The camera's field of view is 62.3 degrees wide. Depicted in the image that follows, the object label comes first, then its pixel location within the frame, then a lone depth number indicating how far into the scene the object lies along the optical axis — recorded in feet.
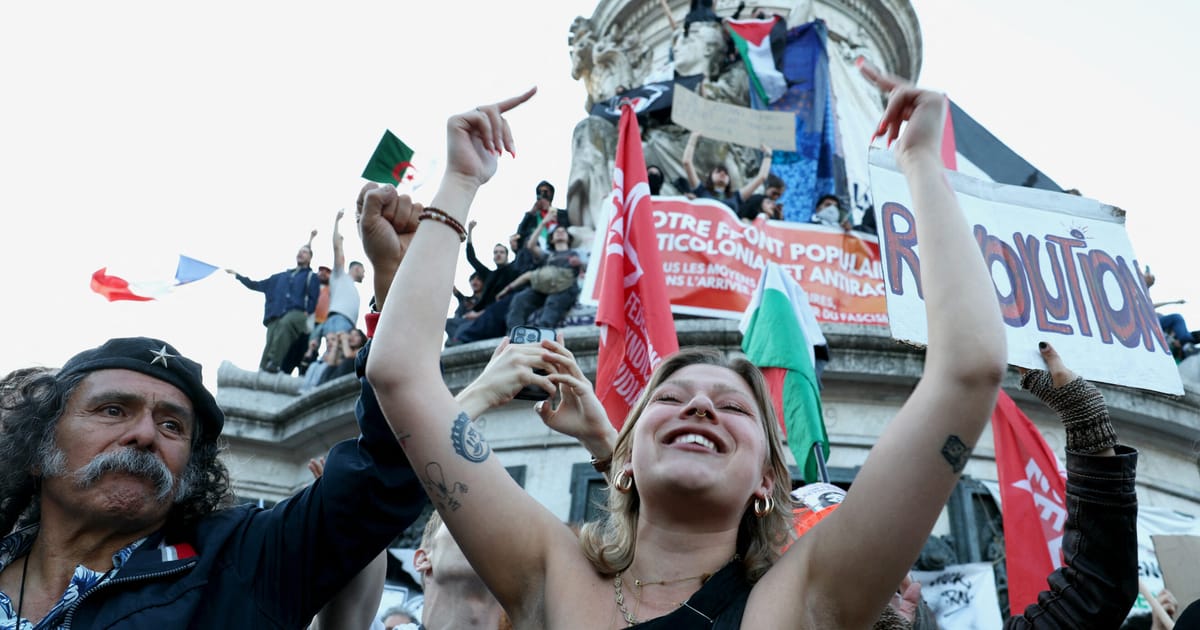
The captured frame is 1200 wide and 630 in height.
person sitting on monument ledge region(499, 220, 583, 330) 34.68
